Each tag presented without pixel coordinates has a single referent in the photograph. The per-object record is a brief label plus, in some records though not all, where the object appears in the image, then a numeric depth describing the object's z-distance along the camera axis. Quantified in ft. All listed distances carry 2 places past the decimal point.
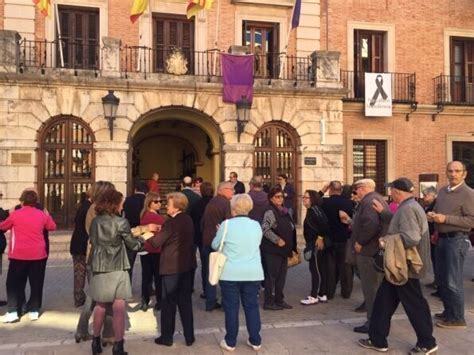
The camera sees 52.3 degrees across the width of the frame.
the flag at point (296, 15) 50.24
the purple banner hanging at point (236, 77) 48.03
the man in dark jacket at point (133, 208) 26.04
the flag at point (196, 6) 46.21
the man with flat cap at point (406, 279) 16.69
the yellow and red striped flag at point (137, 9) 45.34
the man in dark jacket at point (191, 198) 27.27
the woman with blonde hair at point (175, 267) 17.79
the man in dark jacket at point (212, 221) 23.11
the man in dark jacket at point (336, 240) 24.57
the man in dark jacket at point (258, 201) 24.40
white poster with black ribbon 55.77
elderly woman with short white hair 16.79
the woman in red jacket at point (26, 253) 21.43
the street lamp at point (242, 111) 47.42
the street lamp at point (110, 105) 44.32
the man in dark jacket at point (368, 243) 19.52
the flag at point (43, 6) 43.29
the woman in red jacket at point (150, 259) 22.22
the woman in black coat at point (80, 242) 22.72
